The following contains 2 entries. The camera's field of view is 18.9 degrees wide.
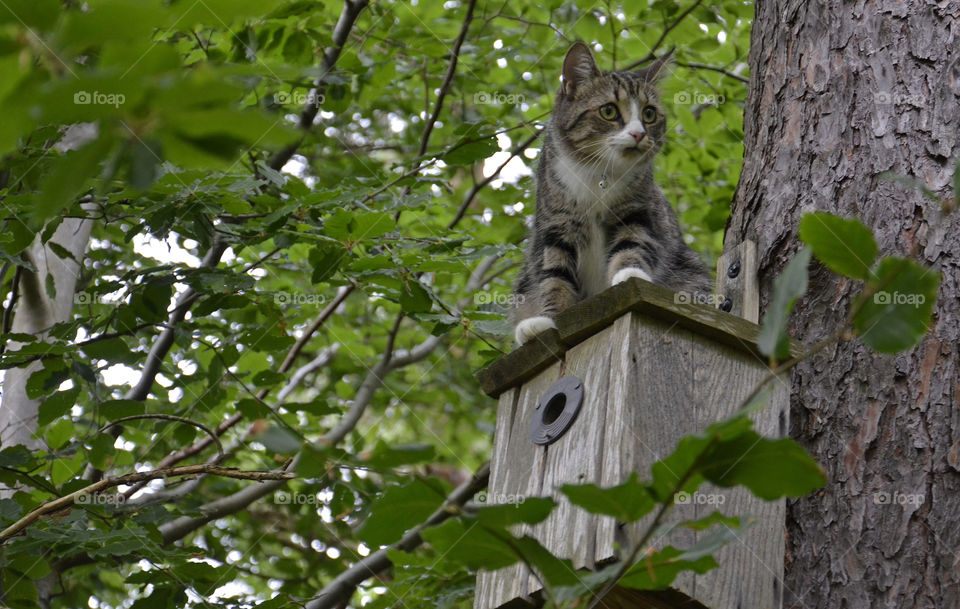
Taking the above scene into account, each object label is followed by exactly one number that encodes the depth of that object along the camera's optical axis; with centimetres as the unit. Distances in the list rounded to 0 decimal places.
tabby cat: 313
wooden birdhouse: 261
